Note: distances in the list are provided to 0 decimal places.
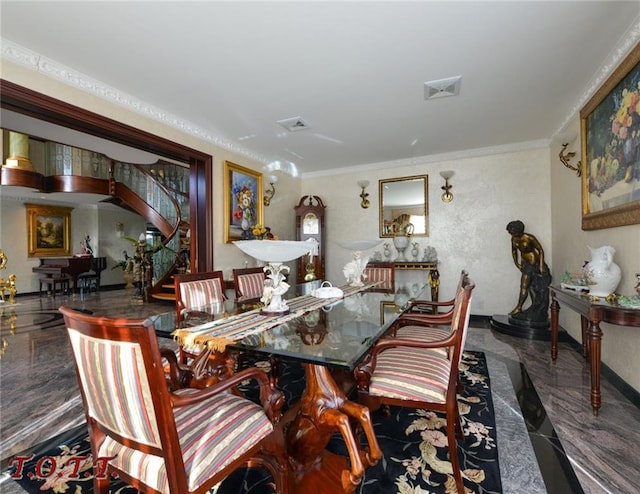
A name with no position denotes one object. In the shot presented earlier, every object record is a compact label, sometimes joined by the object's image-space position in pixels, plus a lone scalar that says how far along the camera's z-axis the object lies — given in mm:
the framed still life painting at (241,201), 4070
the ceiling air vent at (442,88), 2635
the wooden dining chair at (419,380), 1420
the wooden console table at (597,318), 1861
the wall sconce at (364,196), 5188
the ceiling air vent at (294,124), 3412
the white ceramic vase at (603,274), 2193
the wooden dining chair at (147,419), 813
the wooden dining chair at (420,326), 1957
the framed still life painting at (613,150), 2084
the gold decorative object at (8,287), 5691
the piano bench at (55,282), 7582
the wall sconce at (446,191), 4637
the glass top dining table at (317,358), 1142
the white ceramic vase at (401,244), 4758
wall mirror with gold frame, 4840
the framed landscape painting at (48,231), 7883
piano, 7535
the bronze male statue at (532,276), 3744
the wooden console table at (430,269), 4367
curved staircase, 6453
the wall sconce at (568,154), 3156
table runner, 1374
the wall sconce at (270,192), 4773
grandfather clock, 5281
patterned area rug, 1387
